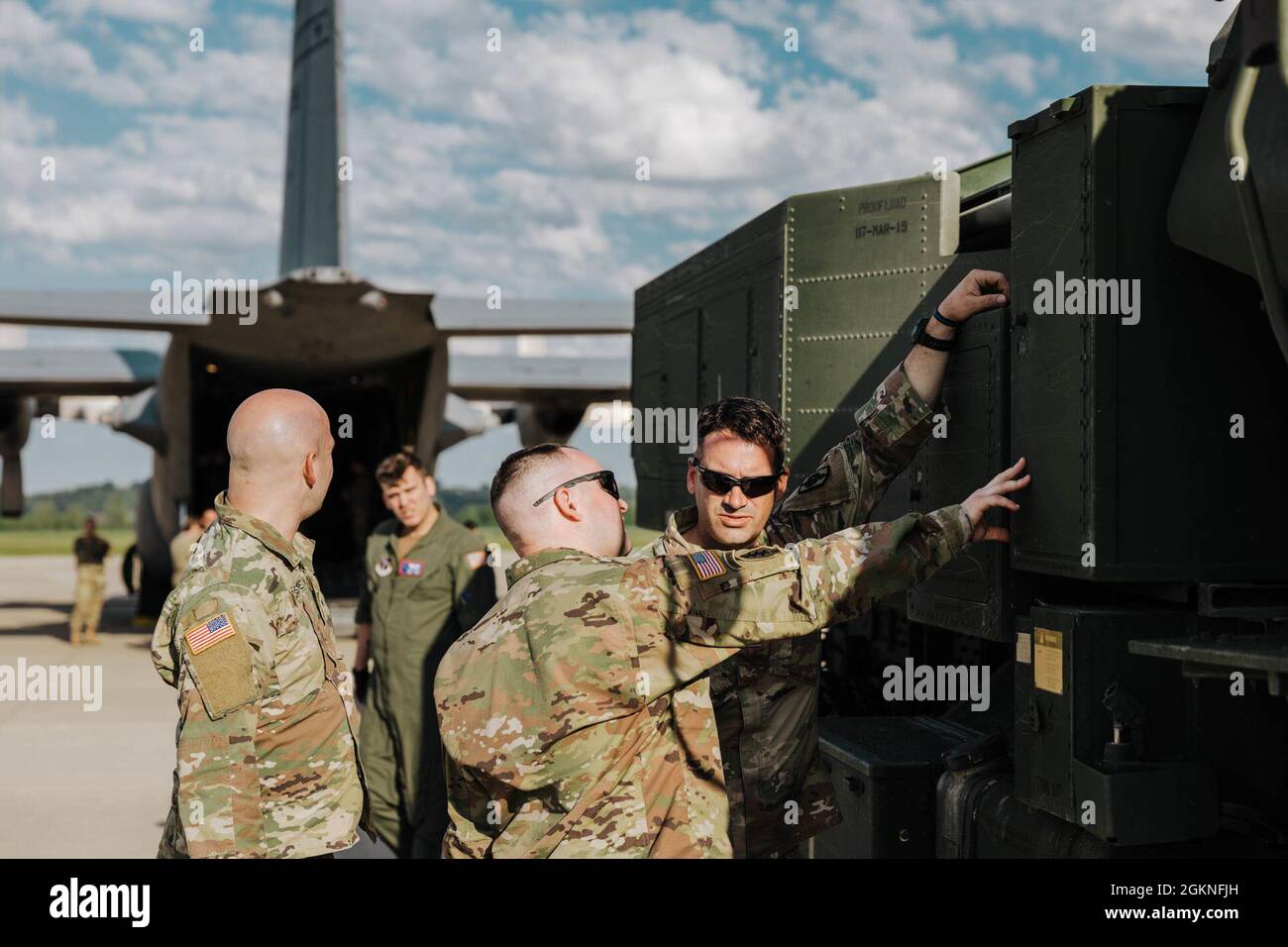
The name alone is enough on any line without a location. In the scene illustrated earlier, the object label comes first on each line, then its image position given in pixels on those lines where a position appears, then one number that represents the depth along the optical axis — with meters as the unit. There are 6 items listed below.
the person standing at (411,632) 5.23
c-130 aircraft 12.81
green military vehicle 2.83
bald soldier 2.58
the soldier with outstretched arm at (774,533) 2.96
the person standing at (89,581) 13.39
